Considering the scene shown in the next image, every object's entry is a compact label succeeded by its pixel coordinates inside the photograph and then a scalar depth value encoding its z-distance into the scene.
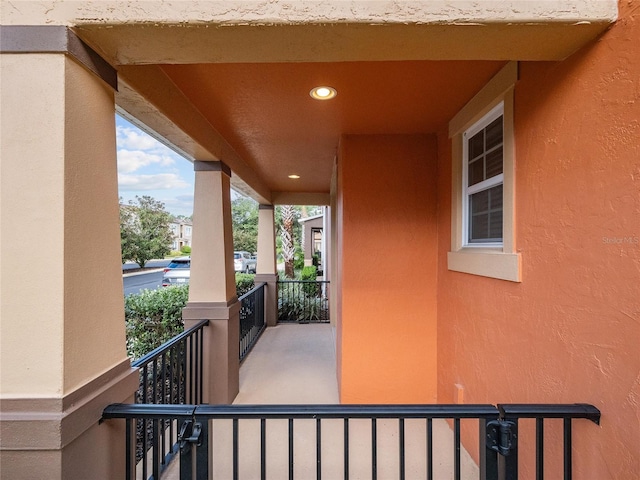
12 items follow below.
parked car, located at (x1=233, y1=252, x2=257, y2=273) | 18.53
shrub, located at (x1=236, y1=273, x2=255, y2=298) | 7.46
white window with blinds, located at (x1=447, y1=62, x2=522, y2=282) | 1.88
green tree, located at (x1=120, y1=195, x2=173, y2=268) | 12.07
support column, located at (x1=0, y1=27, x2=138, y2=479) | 1.15
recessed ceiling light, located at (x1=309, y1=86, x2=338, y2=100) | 2.21
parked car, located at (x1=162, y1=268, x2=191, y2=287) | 9.73
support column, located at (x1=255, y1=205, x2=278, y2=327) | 6.72
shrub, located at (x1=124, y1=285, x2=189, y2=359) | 4.89
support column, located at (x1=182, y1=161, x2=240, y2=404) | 3.20
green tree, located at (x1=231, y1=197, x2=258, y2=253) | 21.53
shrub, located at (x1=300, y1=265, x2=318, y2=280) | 10.51
